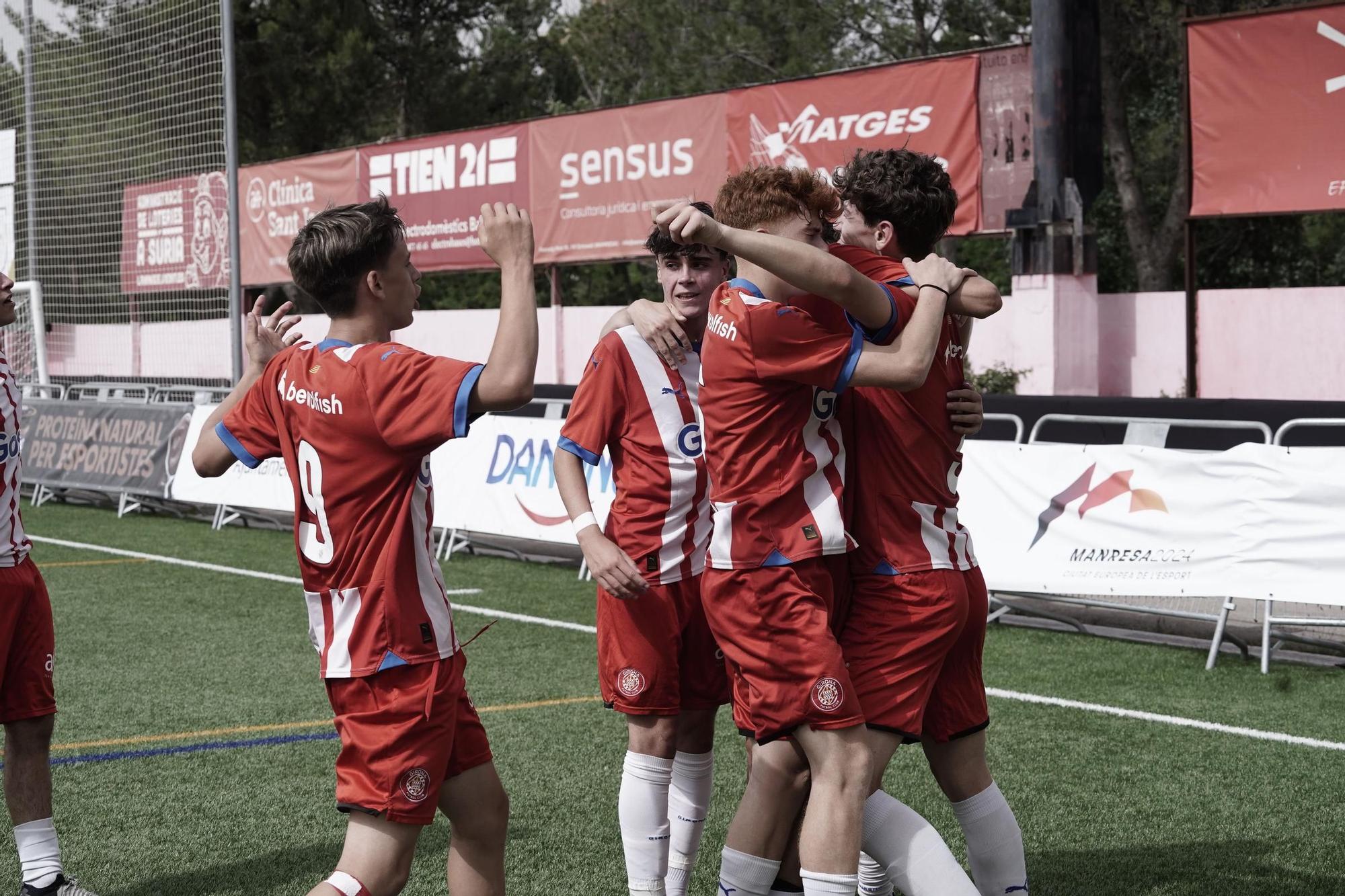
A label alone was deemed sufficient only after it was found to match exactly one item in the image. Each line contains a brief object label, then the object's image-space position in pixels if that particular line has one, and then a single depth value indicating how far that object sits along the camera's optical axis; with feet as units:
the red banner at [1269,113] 48.67
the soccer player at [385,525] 10.37
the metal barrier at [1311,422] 26.89
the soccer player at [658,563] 13.48
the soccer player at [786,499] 10.76
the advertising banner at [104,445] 49.60
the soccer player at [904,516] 11.32
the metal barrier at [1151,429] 28.25
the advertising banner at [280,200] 81.95
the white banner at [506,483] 35.96
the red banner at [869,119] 55.93
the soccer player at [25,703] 14.64
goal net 58.65
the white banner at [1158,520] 25.17
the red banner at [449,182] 73.61
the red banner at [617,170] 64.75
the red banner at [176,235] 61.67
